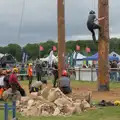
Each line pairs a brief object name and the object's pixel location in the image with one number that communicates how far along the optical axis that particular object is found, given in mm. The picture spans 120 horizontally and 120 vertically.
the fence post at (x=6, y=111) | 10442
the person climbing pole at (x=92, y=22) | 20512
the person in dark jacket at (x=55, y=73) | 27217
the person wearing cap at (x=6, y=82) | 19386
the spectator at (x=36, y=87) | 20400
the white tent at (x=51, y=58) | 43544
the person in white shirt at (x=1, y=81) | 19750
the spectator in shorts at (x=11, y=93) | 17925
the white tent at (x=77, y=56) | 50312
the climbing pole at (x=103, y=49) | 22641
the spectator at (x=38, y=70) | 30100
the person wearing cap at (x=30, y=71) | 28561
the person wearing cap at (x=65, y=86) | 18438
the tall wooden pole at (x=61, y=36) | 25722
